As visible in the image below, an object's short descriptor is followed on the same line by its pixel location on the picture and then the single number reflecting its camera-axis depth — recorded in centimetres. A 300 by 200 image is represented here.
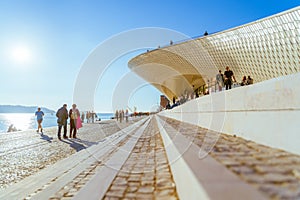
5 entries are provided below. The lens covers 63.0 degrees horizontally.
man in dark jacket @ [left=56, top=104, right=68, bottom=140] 1099
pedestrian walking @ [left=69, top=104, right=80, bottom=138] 1120
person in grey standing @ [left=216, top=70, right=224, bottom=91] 1238
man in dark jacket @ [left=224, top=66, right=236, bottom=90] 1202
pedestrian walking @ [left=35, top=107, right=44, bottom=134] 1454
